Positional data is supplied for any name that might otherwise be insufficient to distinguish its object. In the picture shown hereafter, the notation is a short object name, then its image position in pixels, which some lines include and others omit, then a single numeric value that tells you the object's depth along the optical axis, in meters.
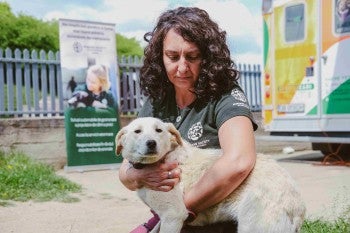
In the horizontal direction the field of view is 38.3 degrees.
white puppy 2.42
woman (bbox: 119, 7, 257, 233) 2.42
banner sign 8.97
